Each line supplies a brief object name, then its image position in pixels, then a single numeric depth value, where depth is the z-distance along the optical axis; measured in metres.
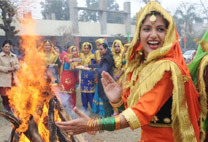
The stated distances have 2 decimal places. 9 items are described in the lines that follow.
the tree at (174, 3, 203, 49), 33.33
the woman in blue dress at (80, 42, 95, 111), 6.67
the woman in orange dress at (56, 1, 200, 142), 1.46
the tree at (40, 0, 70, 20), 37.50
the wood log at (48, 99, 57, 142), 3.29
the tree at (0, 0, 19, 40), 9.15
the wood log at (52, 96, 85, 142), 3.48
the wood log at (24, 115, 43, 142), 3.25
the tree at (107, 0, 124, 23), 45.16
